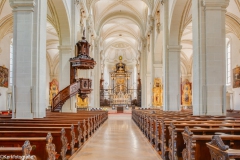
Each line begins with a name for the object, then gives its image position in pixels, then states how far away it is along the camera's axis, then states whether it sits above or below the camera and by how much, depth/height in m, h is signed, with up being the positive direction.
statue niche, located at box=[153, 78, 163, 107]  13.48 -0.21
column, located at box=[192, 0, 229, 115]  6.15 +1.00
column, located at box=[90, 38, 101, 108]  19.40 +1.23
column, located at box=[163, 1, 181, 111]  9.93 +0.73
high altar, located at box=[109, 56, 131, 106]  29.81 +1.95
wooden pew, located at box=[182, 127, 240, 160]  2.36 -0.68
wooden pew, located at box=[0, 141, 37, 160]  1.93 -0.64
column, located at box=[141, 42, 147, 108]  19.13 +1.63
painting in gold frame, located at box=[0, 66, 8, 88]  13.84 +1.05
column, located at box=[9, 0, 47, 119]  5.93 +0.96
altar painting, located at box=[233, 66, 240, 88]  13.65 +0.92
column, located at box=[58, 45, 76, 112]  10.41 +1.39
